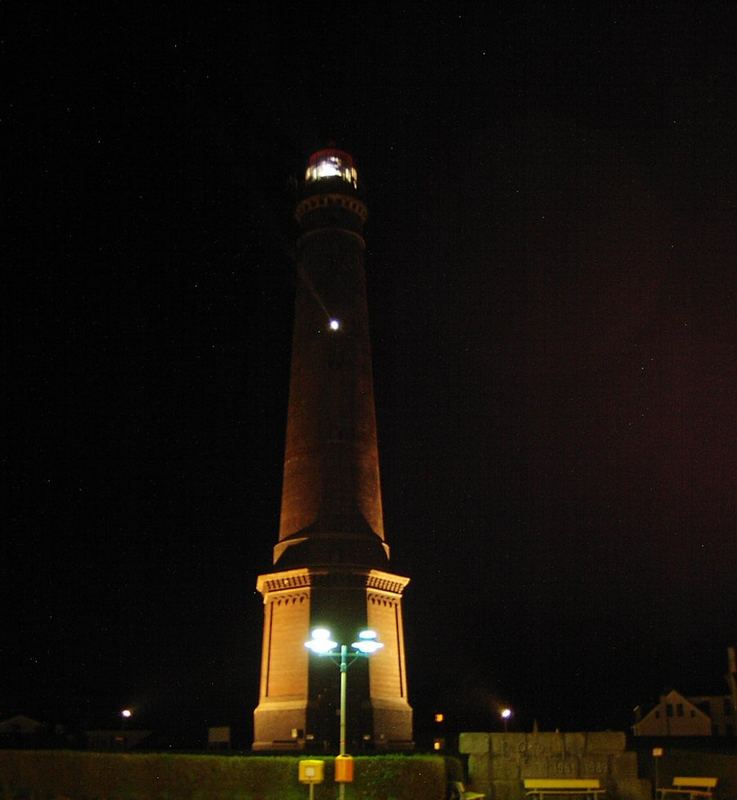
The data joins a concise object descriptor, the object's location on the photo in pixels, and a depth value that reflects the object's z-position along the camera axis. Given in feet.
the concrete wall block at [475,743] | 80.33
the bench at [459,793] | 72.63
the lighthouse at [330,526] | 127.85
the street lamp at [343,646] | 74.84
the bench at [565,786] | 76.96
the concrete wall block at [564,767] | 79.20
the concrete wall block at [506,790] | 79.05
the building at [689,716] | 226.99
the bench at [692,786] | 80.02
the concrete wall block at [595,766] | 79.00
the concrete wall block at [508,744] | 80.28
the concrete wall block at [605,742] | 79.56
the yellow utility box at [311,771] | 70.54
